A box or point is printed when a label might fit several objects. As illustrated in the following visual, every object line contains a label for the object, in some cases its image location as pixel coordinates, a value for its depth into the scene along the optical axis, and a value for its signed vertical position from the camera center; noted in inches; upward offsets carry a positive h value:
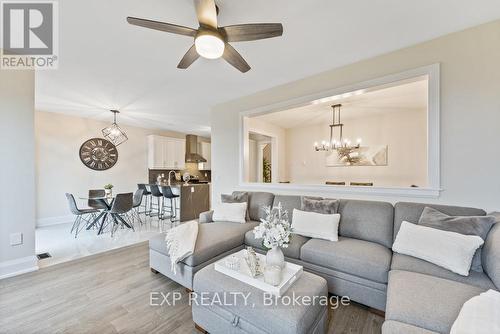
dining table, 164.6 -35.5
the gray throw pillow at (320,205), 100.7 -19.6
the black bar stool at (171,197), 201.2 -30.0
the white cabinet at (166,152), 255.8 +19.1
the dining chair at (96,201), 171.6 -30.1
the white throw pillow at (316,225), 91.5 -27.4
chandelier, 176.2 +20.0
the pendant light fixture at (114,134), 190.2 +32.7
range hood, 289.0 +24.6
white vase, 62.8 -28.5
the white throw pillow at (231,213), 121.3 -27.8
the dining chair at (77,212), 154.1 -35.4
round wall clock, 208.4 +13.8
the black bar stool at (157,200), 211.0 -38.1
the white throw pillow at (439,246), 61.8 -26.2
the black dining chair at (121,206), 157.1 -31.2
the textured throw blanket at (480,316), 37.3 -29.4
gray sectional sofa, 47.1 -32.7
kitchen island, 202.7 -34.3
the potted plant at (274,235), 61.1 -20.8
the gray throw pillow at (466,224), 64.0 -19.7
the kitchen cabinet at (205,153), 315.3 +21.5
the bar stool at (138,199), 185.5 -29.9
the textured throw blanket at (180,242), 82.1 -32.0
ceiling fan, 58.5 +41.7
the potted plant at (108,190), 171.3 -19.8
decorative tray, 55.2 -32.7
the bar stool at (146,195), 222.8 -33.9
